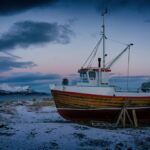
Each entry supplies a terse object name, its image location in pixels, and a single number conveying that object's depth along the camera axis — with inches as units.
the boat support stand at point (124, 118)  905.0
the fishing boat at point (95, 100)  913.5
